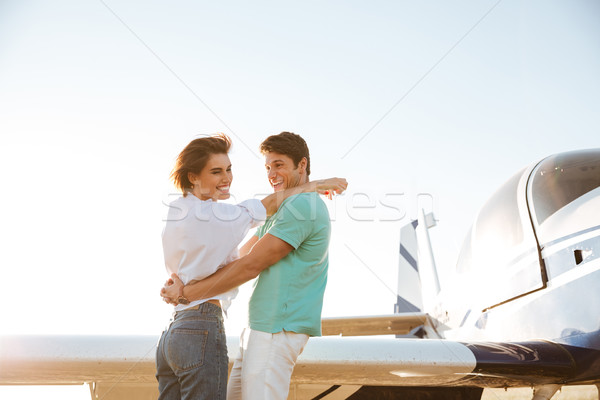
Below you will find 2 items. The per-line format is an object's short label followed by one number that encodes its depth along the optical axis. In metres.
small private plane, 3.46
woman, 1.80
